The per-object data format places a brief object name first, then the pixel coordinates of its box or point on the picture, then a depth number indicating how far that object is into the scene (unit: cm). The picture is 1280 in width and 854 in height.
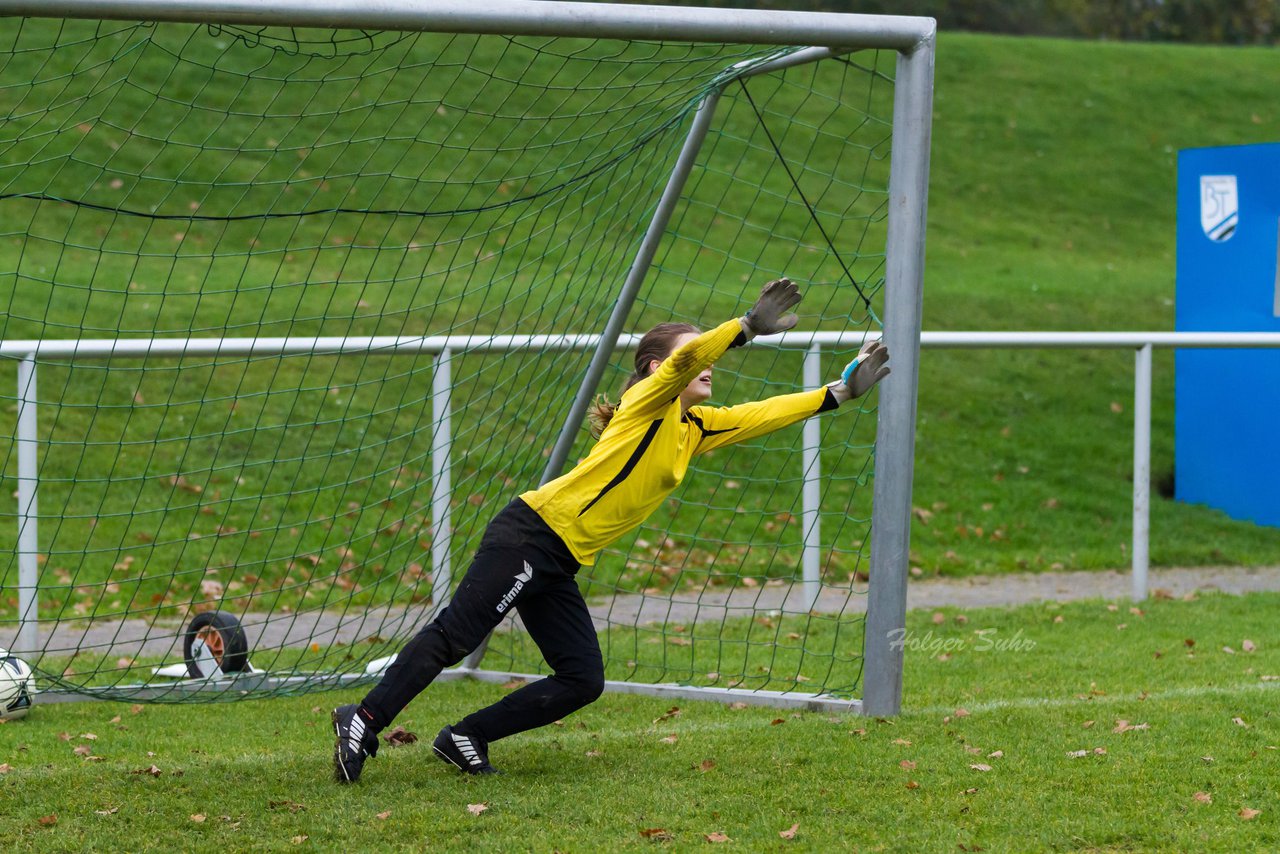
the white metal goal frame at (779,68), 777
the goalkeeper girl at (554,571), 870
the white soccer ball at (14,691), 1095
